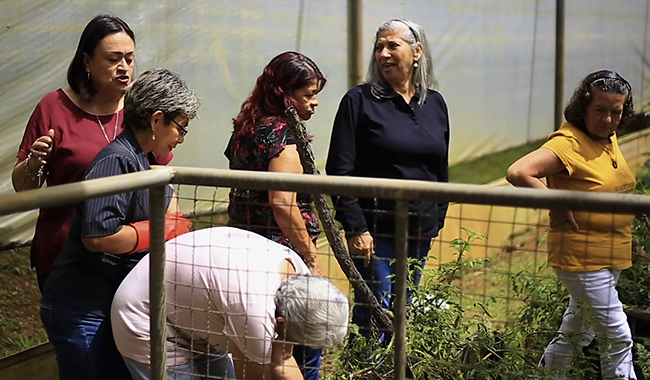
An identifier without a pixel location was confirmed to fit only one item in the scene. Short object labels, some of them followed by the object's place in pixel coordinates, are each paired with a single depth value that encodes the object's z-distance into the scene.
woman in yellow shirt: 3.21
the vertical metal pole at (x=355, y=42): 5.18
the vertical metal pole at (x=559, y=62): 7.66
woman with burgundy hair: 2.98
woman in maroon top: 2.78
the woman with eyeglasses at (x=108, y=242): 2.40
